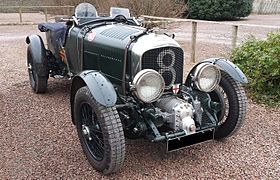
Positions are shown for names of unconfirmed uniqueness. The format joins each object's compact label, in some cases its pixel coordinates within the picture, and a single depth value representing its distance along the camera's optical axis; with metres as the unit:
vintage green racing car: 3.21
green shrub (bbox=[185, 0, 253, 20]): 20.64
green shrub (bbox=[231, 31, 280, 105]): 5.48
